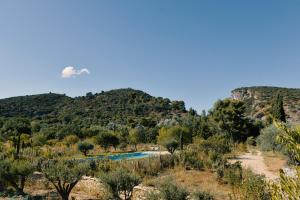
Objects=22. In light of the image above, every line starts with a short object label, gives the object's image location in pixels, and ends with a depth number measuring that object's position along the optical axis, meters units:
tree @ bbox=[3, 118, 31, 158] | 29.41
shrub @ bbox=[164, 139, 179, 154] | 24.08
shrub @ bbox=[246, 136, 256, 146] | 35.91
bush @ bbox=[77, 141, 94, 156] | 29.08
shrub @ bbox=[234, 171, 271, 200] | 8.54
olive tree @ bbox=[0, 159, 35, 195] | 13.34
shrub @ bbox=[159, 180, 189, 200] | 9.53
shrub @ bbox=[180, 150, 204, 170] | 18.30
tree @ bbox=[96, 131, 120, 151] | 31.97
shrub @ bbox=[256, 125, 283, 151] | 24.72
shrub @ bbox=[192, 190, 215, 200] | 9.78
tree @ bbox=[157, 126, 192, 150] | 31.10
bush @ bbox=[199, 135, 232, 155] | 22.27
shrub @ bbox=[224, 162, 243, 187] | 13.35
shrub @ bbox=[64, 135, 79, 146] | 34.84
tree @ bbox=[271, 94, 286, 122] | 39.41
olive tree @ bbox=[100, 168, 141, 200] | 10.94
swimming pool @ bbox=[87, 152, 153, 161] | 28.50
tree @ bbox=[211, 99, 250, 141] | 39.31
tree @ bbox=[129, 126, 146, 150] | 34.67
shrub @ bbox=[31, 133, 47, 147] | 33.03
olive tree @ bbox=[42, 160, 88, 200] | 11.28
